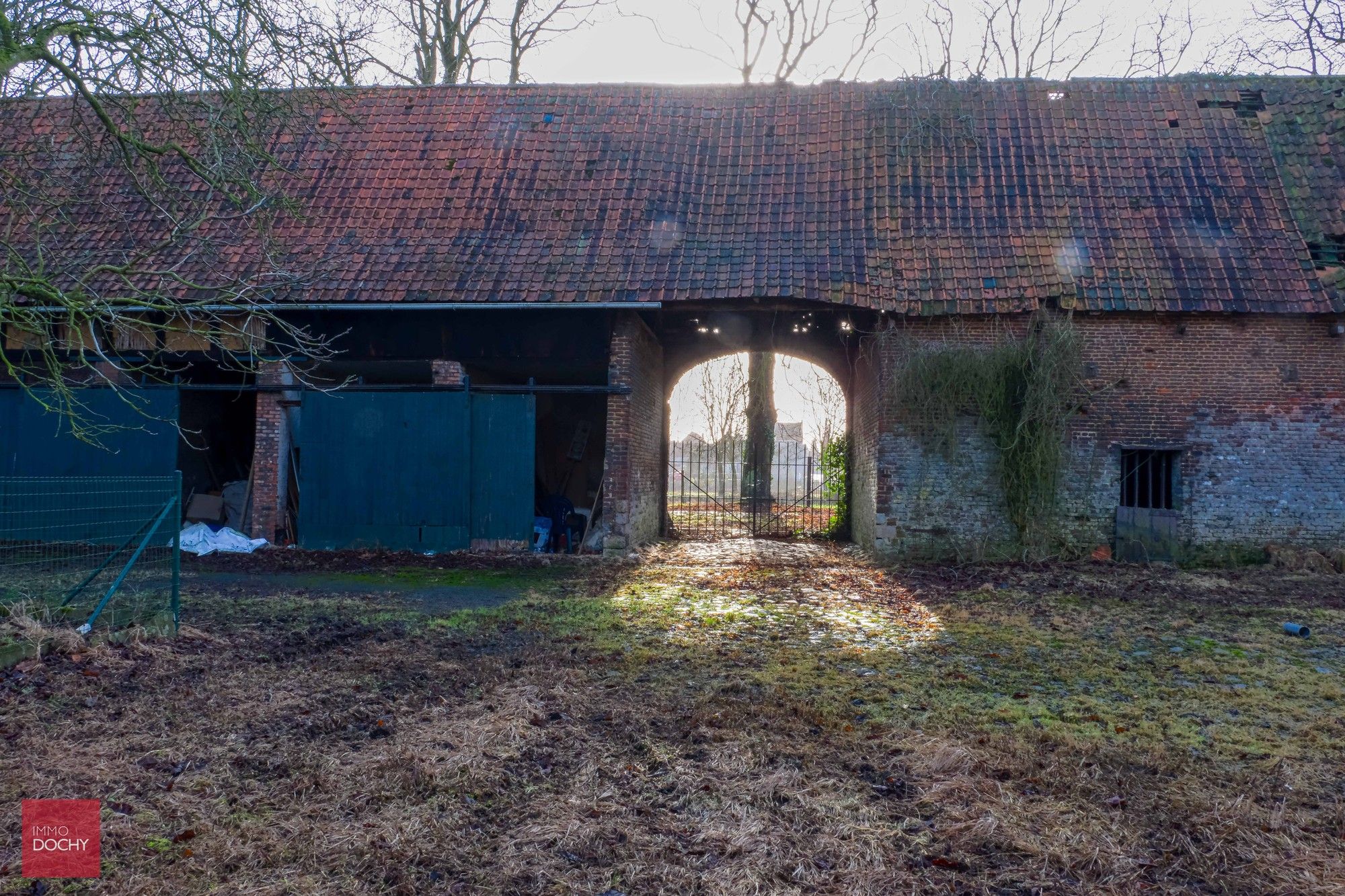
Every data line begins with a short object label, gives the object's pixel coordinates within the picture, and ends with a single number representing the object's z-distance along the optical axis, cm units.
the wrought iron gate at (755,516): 1700
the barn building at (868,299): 1170
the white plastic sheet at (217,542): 1201
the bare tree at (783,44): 2158
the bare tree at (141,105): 620
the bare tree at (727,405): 2939
